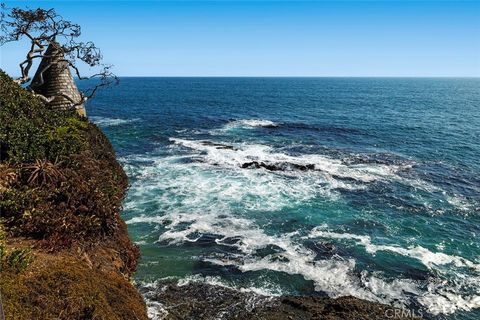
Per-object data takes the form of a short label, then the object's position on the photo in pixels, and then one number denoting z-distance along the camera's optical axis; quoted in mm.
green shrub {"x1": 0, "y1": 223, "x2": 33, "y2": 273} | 8406
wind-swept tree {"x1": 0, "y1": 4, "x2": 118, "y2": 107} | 19859
